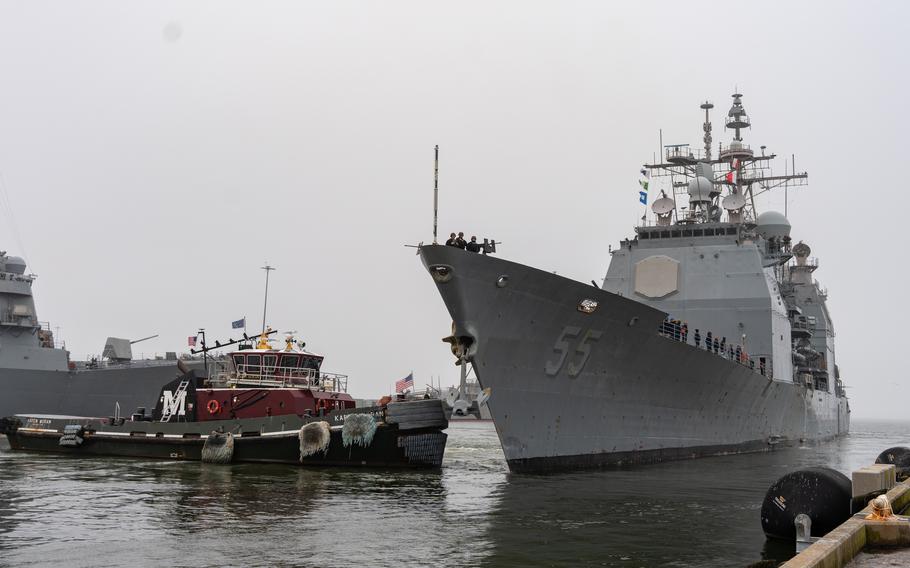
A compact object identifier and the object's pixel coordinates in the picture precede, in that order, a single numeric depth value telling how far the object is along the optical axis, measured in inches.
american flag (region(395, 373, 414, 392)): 1083.9
